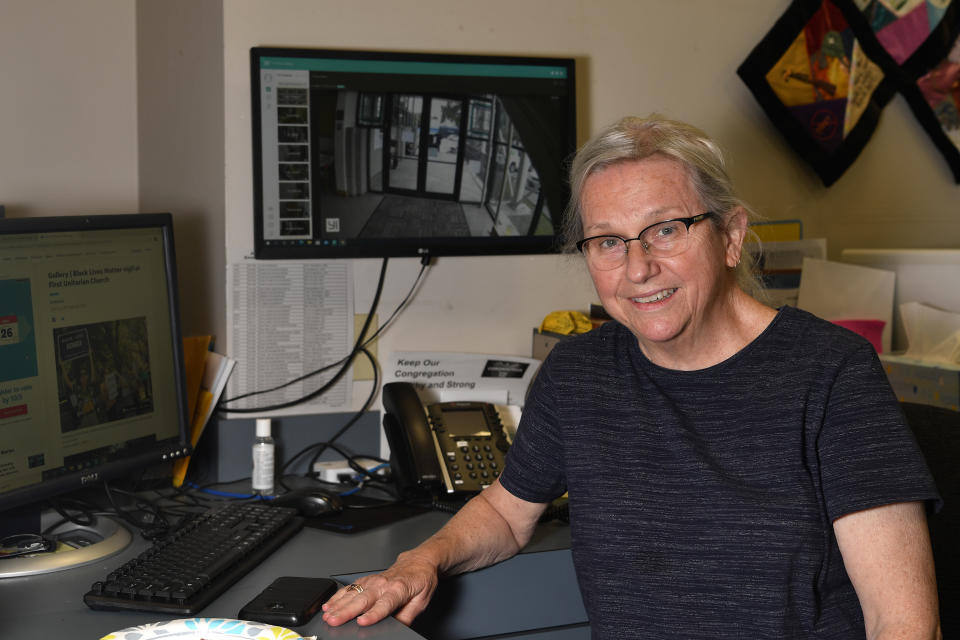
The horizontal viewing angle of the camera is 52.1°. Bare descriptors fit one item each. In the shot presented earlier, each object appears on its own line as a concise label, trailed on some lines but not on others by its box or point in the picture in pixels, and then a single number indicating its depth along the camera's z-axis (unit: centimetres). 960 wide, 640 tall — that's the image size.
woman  122
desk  122
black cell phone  122
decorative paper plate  112
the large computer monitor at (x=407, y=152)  191
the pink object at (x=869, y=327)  230
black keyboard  125
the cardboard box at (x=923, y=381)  207
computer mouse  168
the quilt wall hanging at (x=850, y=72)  238
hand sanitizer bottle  184
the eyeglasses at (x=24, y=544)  144
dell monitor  141
